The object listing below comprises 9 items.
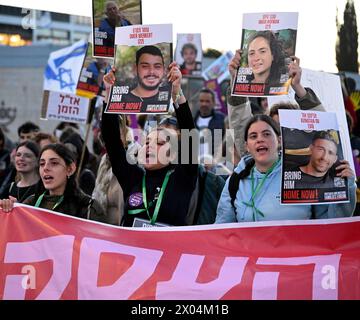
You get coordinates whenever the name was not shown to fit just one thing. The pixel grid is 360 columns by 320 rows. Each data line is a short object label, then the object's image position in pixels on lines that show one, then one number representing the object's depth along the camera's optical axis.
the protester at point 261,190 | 4.66
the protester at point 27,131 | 9.43
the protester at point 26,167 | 6.38
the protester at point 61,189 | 5.23
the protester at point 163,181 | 4.92
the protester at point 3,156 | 9.39
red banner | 4.48
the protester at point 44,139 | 7.78
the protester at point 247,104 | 4.80
